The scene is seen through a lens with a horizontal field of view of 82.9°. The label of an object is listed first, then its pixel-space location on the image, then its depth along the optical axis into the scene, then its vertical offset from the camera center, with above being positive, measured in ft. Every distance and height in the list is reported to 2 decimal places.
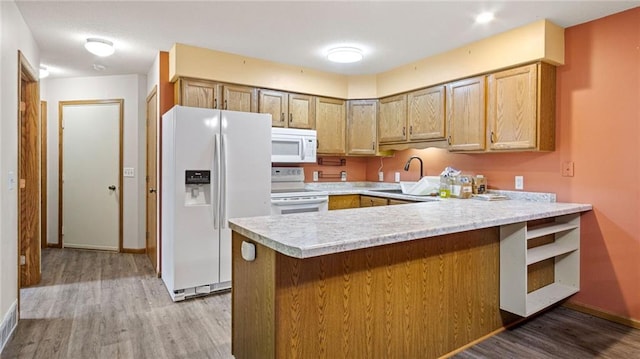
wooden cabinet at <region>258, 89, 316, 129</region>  13.30 +2.60
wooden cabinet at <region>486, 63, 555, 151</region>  9.64 +1.91
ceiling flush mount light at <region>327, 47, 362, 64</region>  11.58 +3.96
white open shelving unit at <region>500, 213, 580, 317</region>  7.57 -1.94
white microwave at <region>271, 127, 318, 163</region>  13.25 +1.17
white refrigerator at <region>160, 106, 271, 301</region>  10.07 -0.34
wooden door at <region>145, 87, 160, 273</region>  12.78 -0.20
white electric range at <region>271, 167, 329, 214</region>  12.46 -0.66
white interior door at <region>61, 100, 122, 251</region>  15.84 +0.02
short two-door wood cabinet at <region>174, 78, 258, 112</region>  11.68 +2.73
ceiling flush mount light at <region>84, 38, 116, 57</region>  11.02 +3.99
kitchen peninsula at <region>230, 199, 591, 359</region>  5.15 -1.76
